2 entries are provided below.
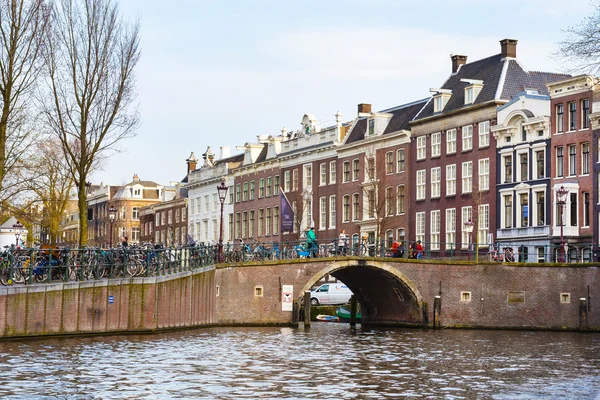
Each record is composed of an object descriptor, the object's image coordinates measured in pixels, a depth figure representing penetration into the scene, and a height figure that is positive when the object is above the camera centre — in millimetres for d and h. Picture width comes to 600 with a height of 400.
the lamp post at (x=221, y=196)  51156 +4397
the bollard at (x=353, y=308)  58175 -727
